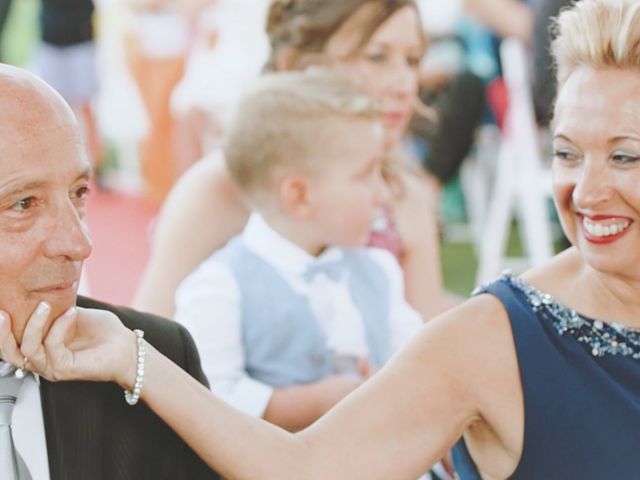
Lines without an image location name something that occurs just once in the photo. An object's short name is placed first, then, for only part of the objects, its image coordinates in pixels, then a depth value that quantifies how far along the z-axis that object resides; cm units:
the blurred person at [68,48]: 1374
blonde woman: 298
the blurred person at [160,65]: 1344
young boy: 396
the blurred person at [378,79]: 479
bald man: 249
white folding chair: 905
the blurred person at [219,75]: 1042
